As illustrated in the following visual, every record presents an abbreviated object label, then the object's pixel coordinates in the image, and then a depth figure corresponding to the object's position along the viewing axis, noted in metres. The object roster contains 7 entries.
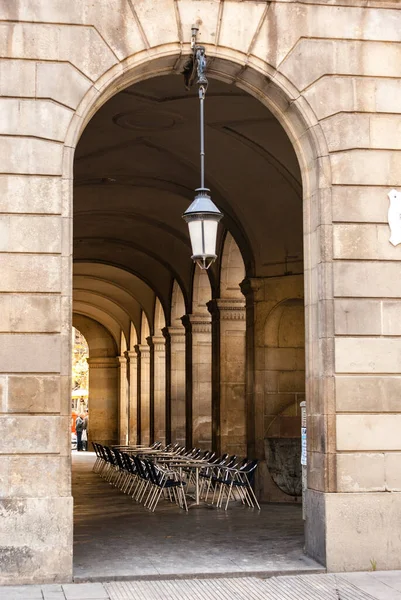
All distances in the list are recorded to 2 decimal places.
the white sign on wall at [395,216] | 9.69
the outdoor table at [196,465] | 14.72
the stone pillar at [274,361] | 16.28
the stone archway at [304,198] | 8.90
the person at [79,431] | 40.14
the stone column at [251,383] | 16.31
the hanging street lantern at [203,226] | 8.65
